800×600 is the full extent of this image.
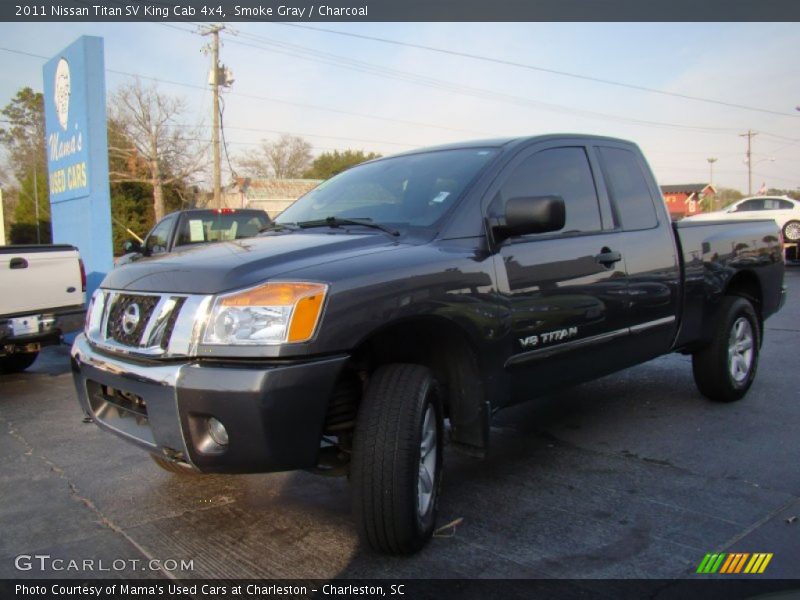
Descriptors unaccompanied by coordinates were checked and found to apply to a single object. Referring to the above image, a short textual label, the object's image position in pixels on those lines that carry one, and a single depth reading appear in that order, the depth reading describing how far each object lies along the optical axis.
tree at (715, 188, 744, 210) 73.69
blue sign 10.20
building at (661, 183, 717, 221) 68.38
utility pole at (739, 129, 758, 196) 69.69
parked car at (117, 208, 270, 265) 9.67
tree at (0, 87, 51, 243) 48.88
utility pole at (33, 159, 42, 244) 36.46
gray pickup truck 2.55
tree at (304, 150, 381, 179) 57.21
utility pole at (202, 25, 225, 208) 29.12
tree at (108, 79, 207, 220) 40.03
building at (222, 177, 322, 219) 44.28
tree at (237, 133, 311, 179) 62.00
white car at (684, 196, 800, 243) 20.11
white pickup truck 6.25
